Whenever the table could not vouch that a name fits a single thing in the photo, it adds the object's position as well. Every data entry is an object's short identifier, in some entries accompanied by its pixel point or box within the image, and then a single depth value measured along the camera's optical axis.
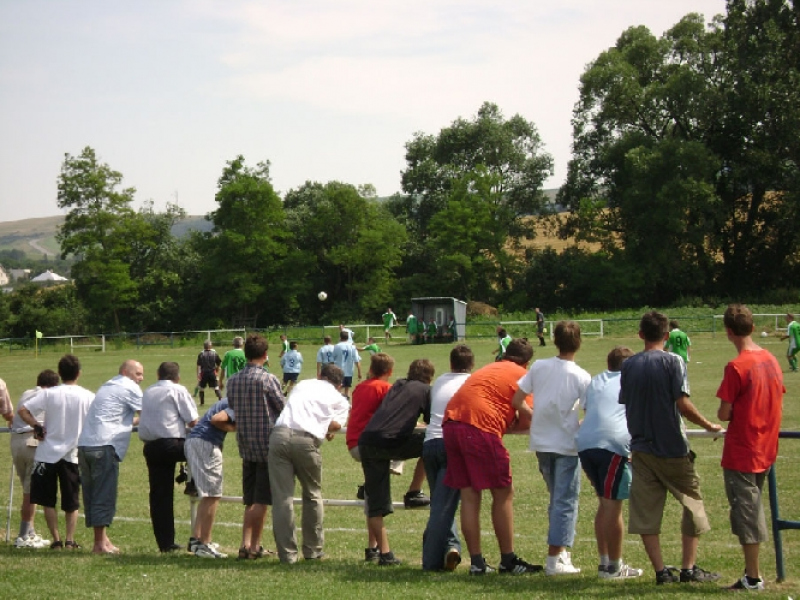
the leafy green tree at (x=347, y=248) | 74.31
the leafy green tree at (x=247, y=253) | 74.31
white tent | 155.62
